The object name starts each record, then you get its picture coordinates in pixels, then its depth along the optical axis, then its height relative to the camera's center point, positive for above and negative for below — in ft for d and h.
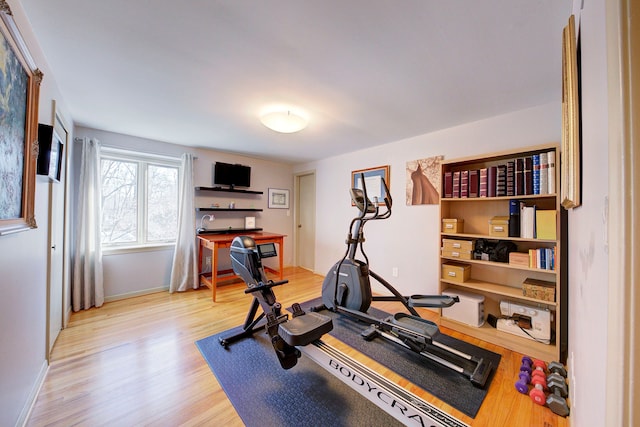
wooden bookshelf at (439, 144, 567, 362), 6.20 -1.53
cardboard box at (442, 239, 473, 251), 7.66 -0.99
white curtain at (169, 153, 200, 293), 11.25 -1.23
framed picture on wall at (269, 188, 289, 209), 15.30 +1.13
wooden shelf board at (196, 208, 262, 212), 12.34 +0.32
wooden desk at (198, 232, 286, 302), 10.23 -1.39
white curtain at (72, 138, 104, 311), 9.01 -0.91
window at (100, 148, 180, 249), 10.37 +0.77
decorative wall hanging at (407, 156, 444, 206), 9.39 +1.45
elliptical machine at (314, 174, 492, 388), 5.85 -3.00
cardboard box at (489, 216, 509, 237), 7.10 -0.32
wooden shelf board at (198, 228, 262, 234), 12.22 -0.85
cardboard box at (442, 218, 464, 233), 8.06 -0.33
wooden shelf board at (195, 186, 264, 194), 12.11 +1.42
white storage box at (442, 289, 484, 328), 7.42 -3.10
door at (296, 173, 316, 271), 15.26 -0.39
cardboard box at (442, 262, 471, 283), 7.88 -1.95
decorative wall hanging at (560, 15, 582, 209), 3.06 +1.35
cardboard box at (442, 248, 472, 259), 7.65 -1.28
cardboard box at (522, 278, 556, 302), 6.27 -2.05
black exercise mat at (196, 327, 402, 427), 4.52 -3.94
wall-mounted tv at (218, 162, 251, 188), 12.72 +2.30
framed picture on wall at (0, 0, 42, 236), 3.18 +1.36
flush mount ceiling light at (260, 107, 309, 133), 7.23 +3.04
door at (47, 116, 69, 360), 5.91 -1.08
